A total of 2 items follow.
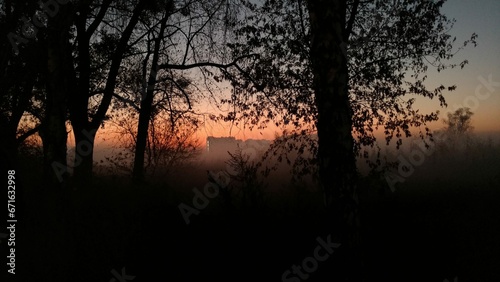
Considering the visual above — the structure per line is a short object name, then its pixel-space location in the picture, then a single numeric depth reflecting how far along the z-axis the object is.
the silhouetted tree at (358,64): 10.81
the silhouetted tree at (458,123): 94.58
